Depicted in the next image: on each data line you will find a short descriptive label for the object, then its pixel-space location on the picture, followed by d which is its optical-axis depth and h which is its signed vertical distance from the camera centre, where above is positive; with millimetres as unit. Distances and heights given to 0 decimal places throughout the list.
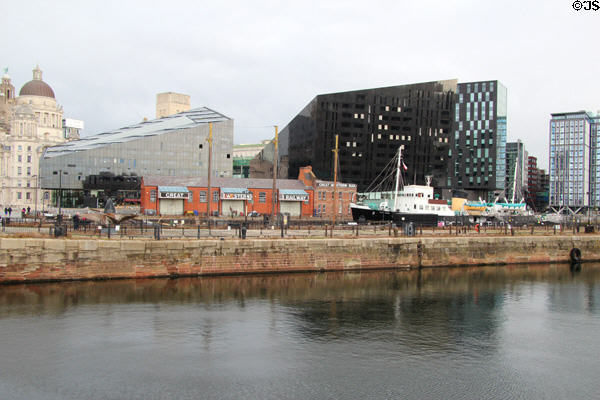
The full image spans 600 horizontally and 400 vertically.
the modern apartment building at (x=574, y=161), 180250 +17359
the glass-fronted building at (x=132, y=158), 100125 +8674
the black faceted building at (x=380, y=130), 111500 +16875
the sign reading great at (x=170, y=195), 75312 +927
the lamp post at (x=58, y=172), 98362 +5141
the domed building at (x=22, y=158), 115312 +9344
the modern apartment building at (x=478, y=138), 125062 +17513
